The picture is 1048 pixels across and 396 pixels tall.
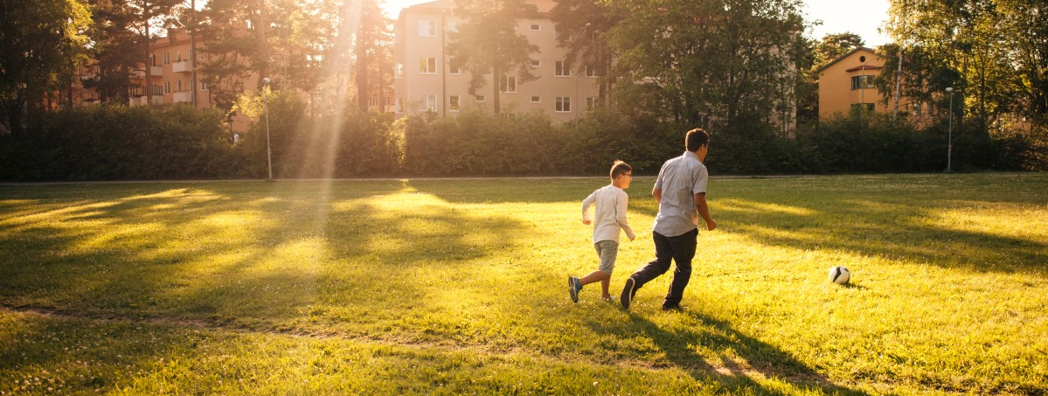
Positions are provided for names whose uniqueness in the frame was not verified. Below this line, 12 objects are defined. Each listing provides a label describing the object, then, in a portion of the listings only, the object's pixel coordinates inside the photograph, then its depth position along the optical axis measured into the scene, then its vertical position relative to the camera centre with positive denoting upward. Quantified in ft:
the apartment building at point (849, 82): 201.16 +27.31
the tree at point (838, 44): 247.29 +49.43
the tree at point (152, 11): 163.94 +42.74
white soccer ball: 26.48 -4.71
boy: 23.34 -1.93
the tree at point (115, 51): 160.56 +33.19
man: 21.49 -1.40
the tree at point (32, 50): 112.06 +23.12
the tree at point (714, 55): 122.31 +21.95
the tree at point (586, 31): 157.28 +34.98
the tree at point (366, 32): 159.94 +36.56
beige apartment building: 179.93 +27.05
